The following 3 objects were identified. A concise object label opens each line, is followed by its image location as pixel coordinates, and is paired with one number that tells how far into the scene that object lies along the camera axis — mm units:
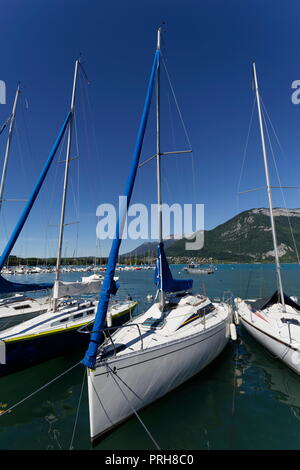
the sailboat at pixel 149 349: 4703
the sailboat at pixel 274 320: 7439
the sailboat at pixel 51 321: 7637
